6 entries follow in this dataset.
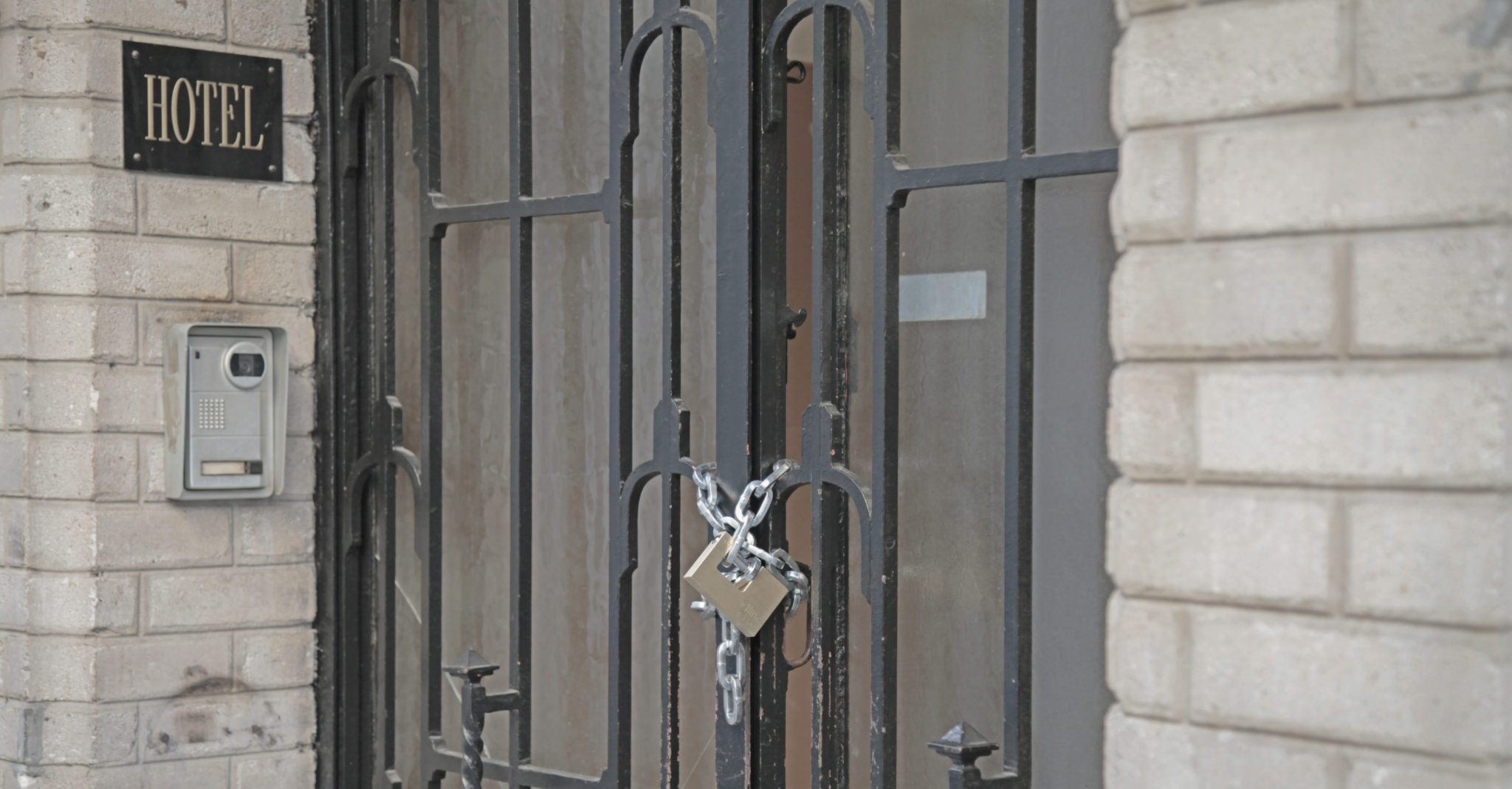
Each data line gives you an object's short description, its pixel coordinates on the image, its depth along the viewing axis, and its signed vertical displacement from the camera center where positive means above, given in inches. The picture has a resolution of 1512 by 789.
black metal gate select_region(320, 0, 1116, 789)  150.9 -0.9
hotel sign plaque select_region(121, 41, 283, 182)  167.7 +9.9
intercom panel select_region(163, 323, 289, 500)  168.0 -2.8
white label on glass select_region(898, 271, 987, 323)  150.6 +1.0
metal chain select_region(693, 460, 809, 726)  153.8 -7.3
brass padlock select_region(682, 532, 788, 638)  153.5 -8.2
